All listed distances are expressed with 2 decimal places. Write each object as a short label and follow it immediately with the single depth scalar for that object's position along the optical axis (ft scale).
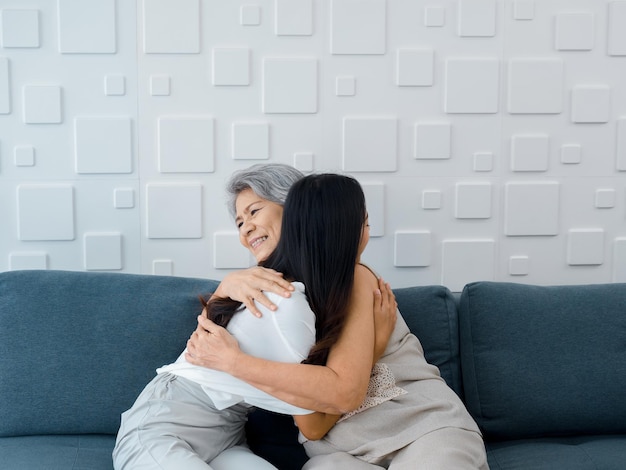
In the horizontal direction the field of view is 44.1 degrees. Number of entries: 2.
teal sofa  6.81
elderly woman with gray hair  5.51
